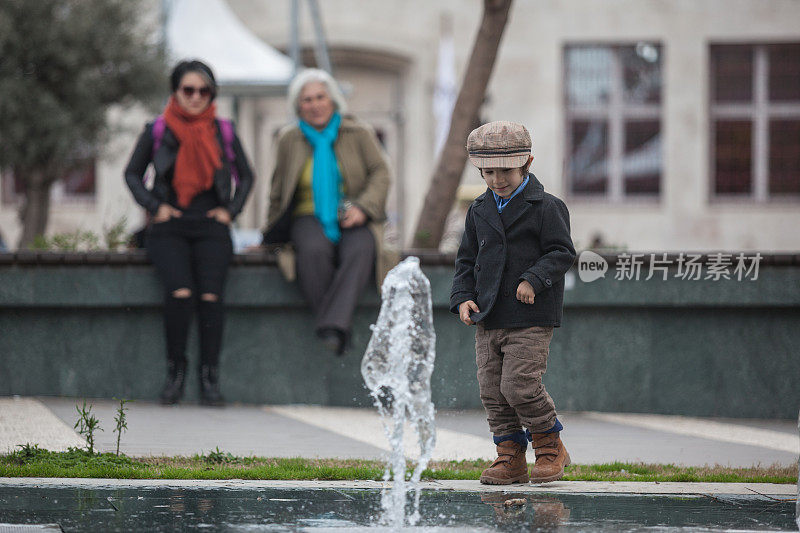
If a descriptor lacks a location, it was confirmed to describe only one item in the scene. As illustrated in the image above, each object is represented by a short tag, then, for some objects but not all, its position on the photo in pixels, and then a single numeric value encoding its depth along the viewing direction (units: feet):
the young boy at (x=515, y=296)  33.71
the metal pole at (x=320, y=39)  94.32
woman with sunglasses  50.01
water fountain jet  41.91
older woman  50.29
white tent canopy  82.33
